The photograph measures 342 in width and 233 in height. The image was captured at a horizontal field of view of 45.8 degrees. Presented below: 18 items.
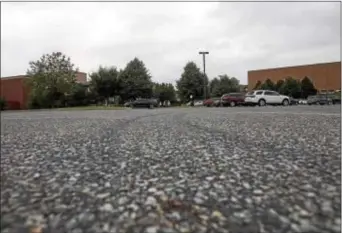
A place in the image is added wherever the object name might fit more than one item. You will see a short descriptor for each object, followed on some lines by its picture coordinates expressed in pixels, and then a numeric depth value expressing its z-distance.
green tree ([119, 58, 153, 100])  62.22
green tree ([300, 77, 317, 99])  62.73
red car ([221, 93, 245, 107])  39.59
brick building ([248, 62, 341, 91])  77.31
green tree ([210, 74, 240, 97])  74.44
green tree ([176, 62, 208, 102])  69.56
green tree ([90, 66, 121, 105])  60.16
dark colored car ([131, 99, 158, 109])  45.28
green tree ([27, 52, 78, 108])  44.88
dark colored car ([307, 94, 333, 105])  43.12
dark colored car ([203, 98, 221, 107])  43.47
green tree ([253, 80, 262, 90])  78.83
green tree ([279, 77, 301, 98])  62.34
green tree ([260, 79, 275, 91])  69.09
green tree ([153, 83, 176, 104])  67.94
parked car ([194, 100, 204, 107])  56.47
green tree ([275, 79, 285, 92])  66.31
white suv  37.47
